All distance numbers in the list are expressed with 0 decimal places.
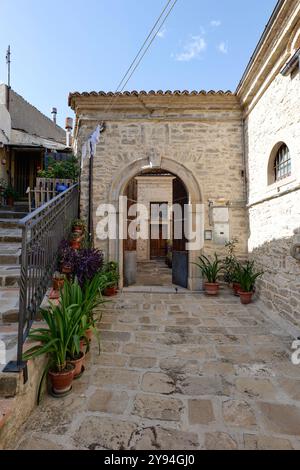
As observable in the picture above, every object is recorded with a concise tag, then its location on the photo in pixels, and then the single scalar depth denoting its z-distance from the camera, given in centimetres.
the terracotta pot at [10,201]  810
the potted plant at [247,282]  470
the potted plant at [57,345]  207
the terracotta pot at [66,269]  348
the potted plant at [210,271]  522
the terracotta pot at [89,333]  297
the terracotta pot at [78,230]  474
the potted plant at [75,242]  427
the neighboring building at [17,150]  853
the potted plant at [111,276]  513
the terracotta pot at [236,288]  505
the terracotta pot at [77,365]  223
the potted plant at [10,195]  795
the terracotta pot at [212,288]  521
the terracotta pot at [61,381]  207
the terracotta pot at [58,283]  310
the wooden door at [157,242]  1206
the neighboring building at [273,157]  355
